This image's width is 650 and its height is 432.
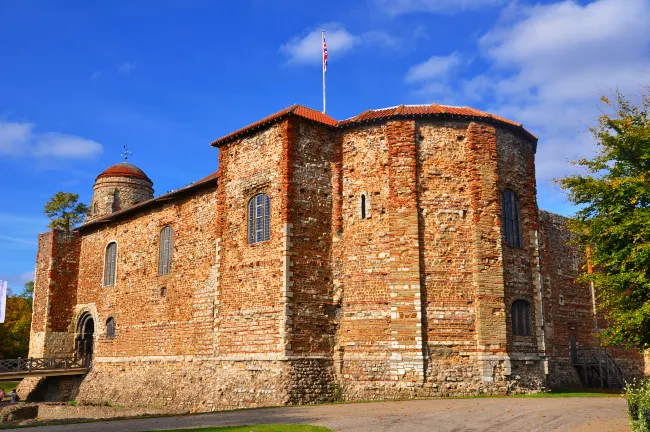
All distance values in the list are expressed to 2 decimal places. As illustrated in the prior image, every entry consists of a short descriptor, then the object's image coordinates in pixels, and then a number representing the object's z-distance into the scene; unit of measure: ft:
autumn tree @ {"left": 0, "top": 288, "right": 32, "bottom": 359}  136.15
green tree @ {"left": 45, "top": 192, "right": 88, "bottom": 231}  143.43
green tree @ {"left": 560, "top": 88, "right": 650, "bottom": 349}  49.47
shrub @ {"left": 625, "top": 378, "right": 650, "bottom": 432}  30.73
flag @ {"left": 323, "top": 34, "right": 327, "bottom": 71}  80.33
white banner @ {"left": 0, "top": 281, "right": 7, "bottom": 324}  107.09
